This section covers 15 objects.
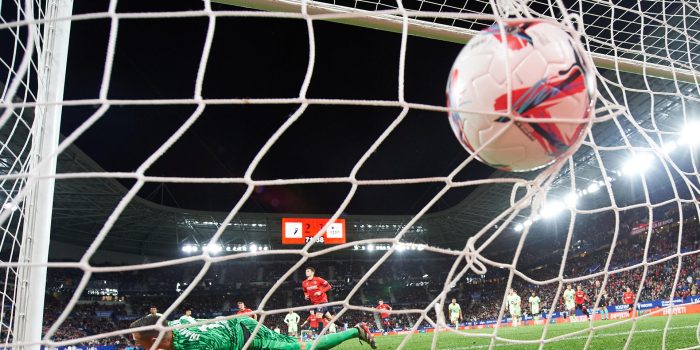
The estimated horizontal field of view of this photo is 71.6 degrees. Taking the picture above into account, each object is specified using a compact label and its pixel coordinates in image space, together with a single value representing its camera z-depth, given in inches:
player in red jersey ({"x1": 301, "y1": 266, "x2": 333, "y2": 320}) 373.4
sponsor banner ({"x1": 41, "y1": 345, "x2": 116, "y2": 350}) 723.2
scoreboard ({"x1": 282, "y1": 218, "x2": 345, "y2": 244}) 873.5
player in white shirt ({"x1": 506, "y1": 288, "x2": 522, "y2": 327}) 571.9
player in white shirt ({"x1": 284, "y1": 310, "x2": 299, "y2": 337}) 515.5
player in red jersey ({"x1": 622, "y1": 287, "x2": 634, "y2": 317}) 547.8
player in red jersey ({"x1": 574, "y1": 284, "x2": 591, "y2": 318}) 510.0
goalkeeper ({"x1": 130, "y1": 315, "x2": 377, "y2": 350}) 106.7
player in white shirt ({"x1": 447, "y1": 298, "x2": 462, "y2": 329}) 596.7
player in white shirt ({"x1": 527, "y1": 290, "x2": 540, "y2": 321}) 608.5
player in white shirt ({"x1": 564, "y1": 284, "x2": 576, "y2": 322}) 557.8
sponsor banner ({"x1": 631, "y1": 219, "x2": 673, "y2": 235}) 873.3
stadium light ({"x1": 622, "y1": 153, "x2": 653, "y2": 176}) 817.5
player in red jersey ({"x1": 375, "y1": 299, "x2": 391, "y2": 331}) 1064.0
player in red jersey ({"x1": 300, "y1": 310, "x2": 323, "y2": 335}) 450.6
